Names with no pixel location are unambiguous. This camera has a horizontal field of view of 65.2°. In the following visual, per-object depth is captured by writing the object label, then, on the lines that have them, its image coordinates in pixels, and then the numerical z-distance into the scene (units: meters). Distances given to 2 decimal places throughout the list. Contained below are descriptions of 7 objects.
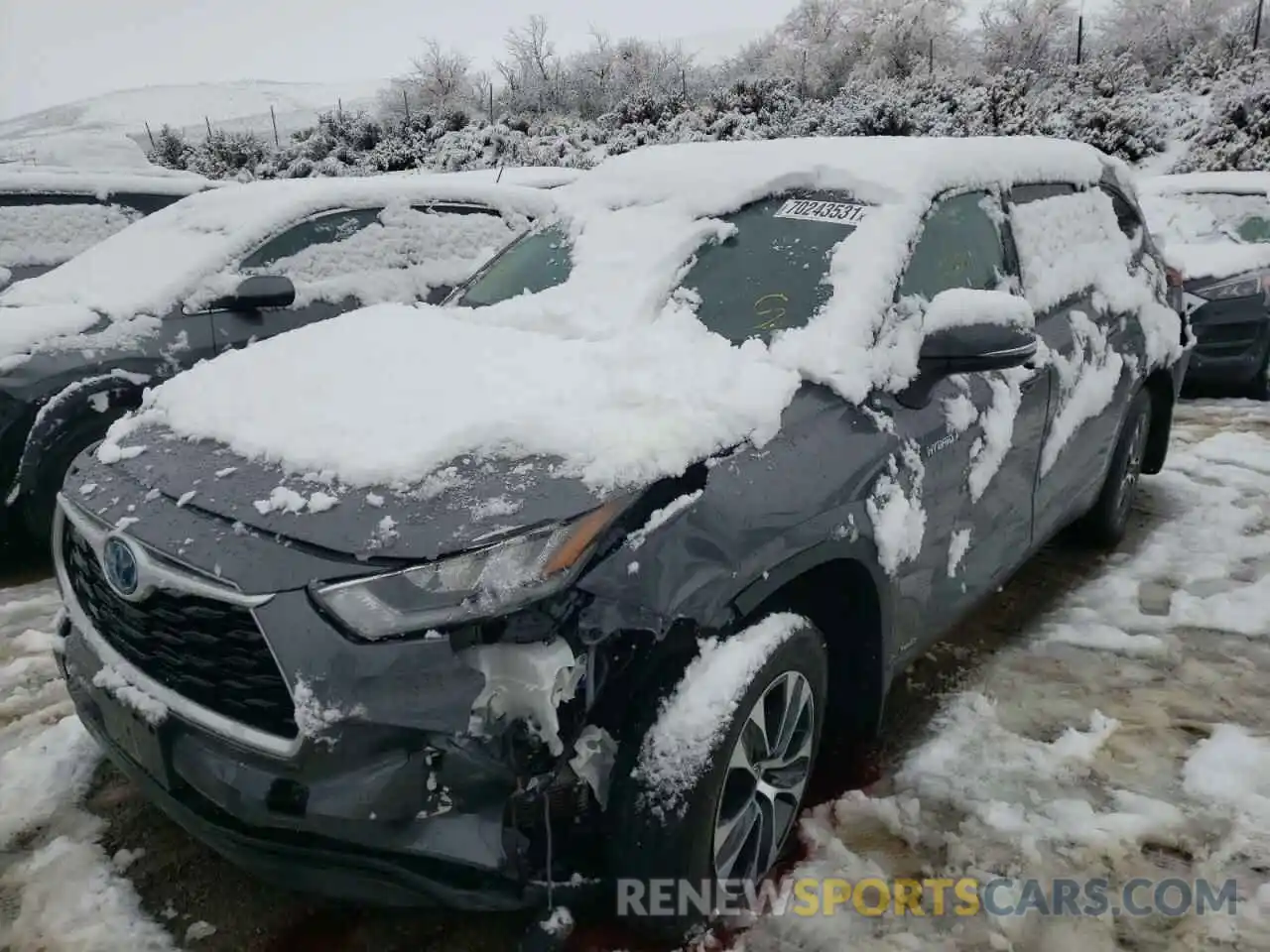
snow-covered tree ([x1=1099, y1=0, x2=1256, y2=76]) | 23.00
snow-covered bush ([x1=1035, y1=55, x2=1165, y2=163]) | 17.81
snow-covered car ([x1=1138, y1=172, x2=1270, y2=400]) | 7.38
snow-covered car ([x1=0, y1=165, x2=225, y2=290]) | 6.62
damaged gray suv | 1.78
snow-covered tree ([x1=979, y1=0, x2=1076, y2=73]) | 26.34
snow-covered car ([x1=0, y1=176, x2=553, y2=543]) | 4.11
